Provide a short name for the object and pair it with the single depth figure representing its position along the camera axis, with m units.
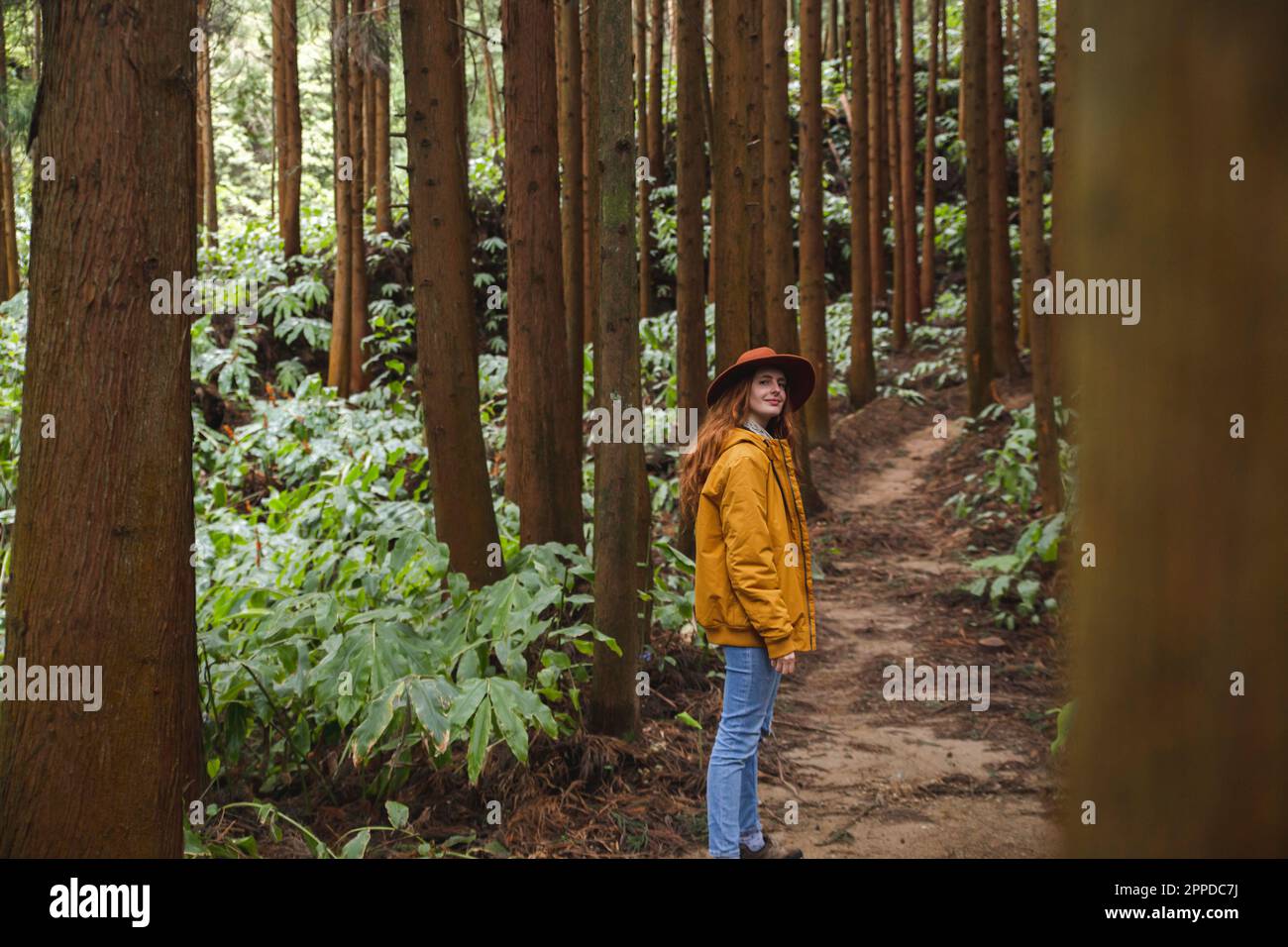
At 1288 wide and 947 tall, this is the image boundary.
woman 3.95
